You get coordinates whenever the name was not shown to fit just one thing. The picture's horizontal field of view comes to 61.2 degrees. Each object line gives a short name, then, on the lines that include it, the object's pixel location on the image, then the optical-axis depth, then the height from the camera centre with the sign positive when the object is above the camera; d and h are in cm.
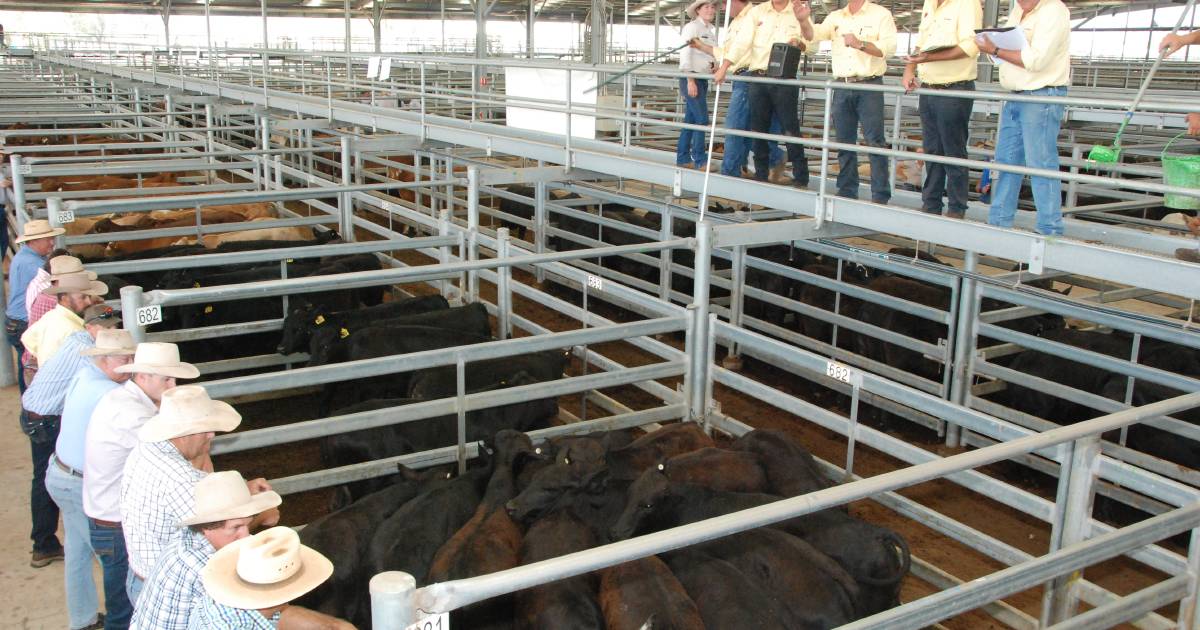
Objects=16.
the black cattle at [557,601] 411 -212
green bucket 508 -44
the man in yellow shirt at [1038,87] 540 -3
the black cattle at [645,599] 399 -206
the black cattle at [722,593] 412 -211
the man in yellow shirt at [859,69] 687 +6
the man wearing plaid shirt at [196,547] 329 -156
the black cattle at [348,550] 462 -219
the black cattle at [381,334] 775 -201
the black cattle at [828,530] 456 -205
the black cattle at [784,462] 526 -199
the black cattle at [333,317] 806 -199
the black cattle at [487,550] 426 -208
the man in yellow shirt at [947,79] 614 +0
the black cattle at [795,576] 430 -211
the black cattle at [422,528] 467 -212
